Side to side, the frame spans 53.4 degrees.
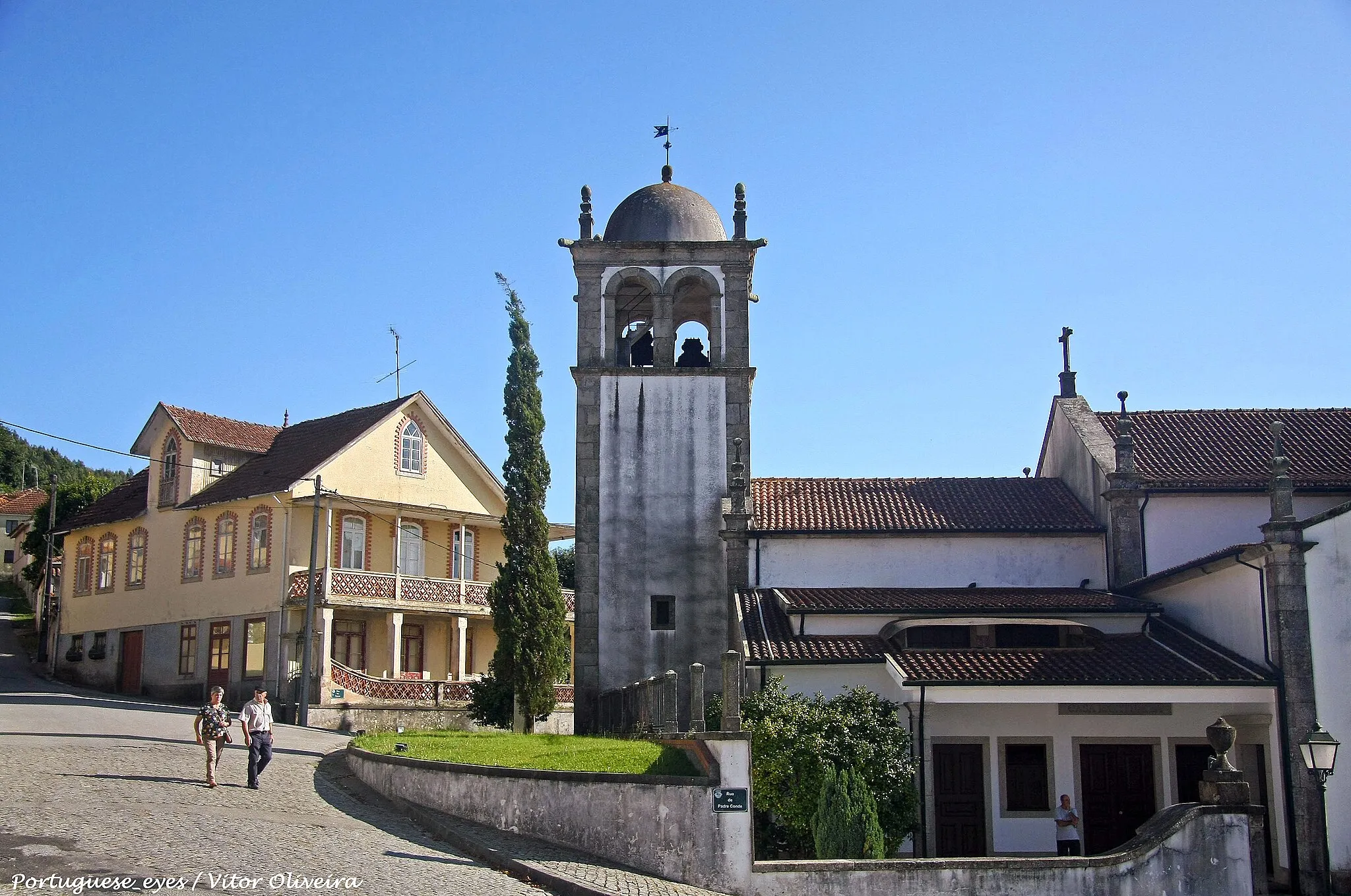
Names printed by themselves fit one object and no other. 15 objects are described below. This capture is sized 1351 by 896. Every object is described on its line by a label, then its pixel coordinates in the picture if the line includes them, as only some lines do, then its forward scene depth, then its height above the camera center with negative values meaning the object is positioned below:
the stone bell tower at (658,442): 28.58 +4.98
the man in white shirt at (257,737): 19.81 -0.98
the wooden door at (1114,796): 22.89 -2.11
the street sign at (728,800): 16.45 -1.57
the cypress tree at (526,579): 30.72 +2.12
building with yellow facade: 36.22 +3.09
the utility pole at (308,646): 31.86 +0.57
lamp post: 18.48 -1.12
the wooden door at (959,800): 22.70 -2.17
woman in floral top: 19.52 -0.84
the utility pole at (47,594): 47.84 +2.73
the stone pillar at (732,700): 16.89 -0.37
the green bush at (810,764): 19.91 -1.40
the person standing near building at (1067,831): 20.98 -2.47
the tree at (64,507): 55.12 +6.66
